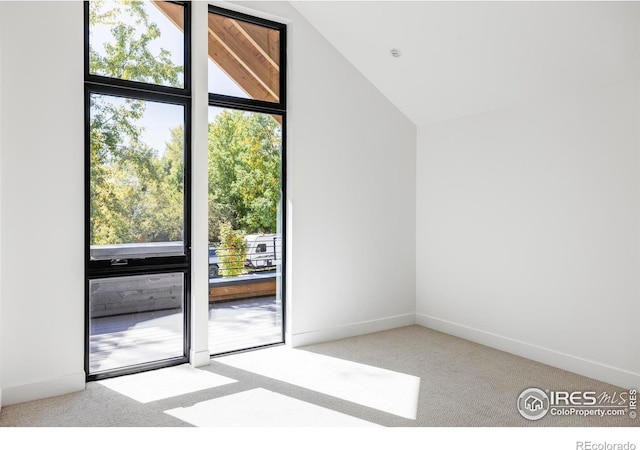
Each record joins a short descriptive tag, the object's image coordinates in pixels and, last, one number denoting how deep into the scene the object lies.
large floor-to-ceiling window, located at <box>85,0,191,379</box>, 3.38
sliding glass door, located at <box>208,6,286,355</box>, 3.93
